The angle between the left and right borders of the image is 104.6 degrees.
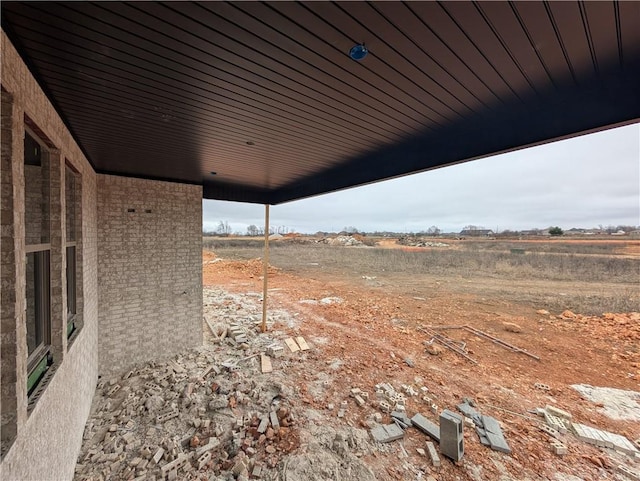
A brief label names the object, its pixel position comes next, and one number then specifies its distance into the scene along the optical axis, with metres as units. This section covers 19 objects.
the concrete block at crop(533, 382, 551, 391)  3.97
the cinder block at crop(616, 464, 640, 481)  2.51
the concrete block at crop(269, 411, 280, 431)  3.07
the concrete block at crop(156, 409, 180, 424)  3.16
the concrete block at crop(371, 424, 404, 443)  2.89
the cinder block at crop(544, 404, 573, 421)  3.25
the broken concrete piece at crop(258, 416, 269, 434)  2.98
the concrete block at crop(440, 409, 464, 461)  2.64
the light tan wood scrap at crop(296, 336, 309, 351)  5.11
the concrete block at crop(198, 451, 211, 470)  2.57
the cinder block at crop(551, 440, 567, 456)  2.74
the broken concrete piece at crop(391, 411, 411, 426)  3.17
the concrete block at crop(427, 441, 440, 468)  2.60
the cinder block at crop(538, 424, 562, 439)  3.01
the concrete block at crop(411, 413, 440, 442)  2.95
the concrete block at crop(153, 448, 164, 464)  2.62
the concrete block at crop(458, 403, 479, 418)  3.31
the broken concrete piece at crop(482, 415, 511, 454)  2.78
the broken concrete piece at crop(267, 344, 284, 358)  4.80
